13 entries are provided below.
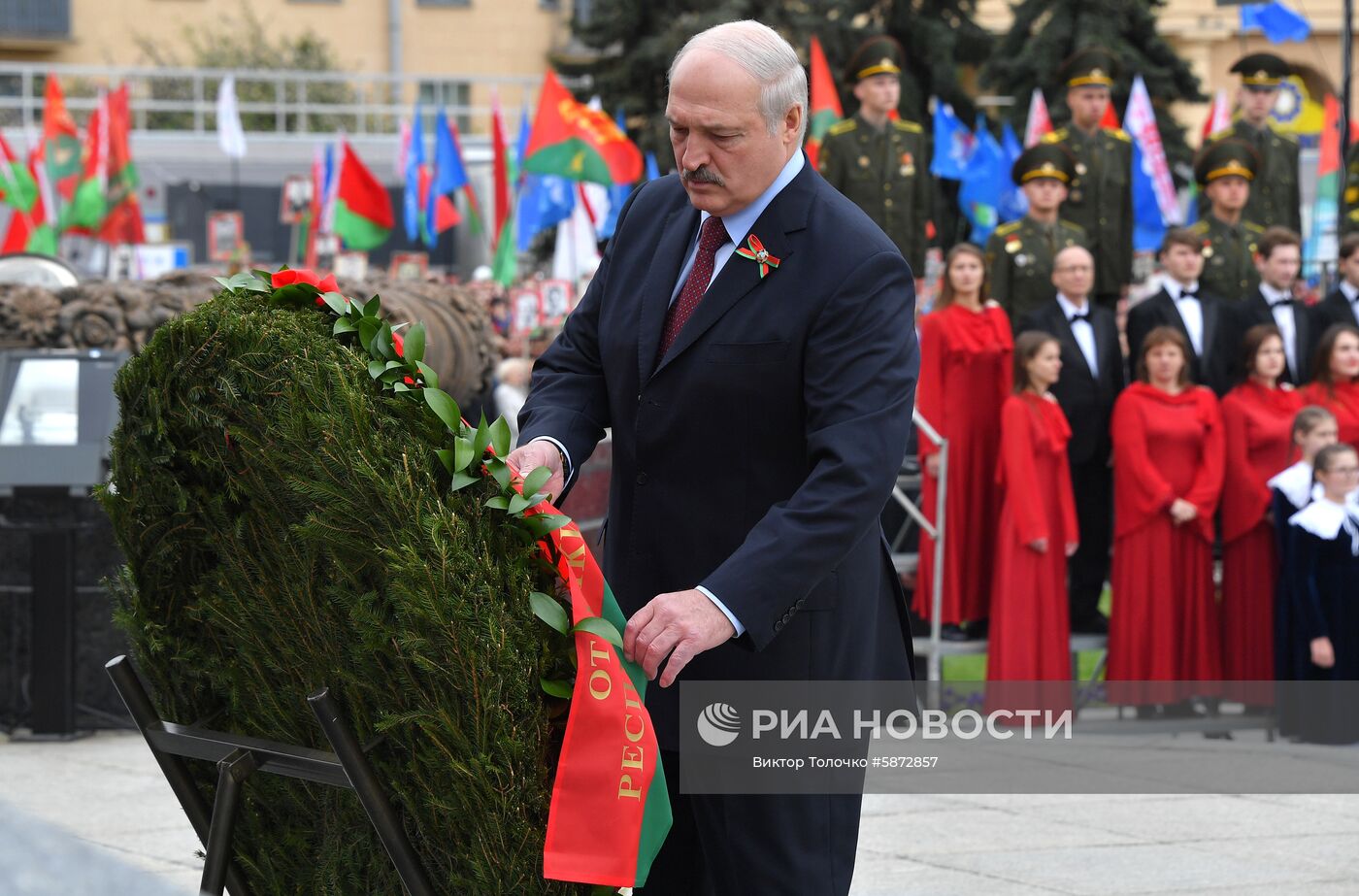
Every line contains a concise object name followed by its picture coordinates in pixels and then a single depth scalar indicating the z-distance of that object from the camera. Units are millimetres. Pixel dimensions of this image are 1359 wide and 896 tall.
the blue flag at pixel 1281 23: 18875
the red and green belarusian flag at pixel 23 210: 22031
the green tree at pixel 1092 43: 28766
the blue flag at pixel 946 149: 20312
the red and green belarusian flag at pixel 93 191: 23125
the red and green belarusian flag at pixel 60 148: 24266
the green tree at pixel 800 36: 30797
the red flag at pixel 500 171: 22328
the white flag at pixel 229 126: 28500
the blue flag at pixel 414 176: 27172
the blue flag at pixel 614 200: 22000
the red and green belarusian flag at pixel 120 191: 23172
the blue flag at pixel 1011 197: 18564
